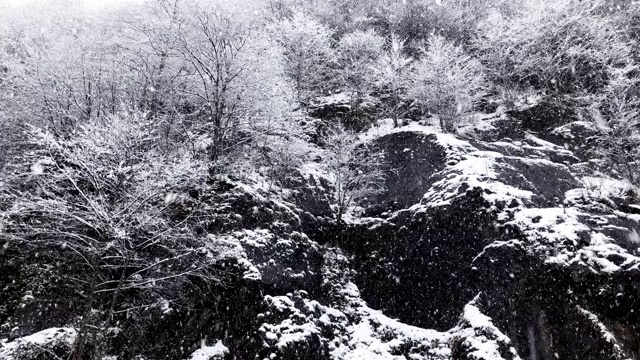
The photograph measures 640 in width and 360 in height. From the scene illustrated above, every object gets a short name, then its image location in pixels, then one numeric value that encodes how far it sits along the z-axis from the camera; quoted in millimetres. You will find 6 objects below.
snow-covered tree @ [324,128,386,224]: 13411
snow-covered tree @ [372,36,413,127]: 18922
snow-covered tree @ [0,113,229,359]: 7871
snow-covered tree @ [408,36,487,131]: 16656
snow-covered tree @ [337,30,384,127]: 19600
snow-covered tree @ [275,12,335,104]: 18922
